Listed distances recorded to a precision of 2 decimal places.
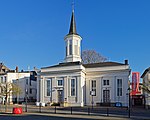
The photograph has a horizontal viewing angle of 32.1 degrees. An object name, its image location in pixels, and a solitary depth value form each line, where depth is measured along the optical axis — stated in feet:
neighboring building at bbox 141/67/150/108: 189.65
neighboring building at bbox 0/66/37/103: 229.66
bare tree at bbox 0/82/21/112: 132.28
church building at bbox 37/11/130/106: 172.11
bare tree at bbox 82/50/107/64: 235.81
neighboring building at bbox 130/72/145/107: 200.03
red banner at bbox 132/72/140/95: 208.87
